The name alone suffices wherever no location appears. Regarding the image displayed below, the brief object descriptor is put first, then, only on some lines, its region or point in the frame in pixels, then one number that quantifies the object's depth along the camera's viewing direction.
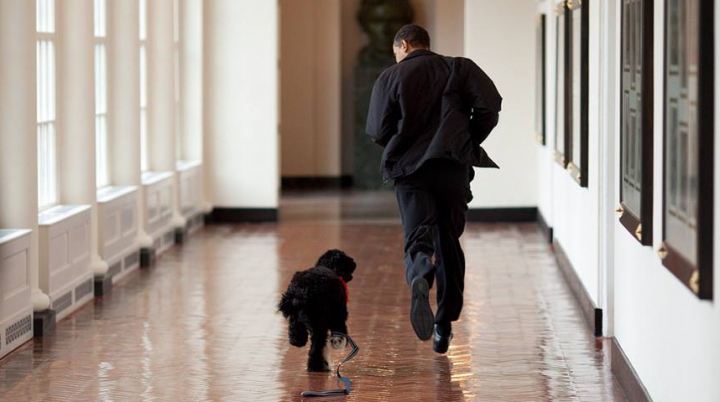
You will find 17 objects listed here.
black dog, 12.11
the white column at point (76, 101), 17.44
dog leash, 12.09
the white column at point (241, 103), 27.72
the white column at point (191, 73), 26.97
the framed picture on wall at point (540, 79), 25.83
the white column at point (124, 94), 20.39
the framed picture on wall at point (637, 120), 10.70
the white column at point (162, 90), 23.66
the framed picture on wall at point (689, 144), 7.77
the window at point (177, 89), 26.17
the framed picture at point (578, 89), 16.77
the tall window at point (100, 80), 19.83
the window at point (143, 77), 22.92
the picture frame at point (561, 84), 19.76
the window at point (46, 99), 16.80
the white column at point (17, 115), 14.61
